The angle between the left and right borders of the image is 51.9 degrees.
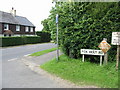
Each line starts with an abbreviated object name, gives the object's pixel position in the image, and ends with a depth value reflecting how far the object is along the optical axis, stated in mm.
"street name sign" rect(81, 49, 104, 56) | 7245
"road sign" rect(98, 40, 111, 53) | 6512
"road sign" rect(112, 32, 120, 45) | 6094
